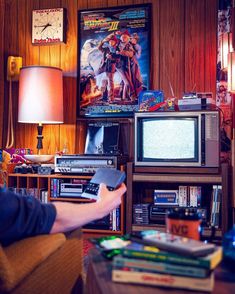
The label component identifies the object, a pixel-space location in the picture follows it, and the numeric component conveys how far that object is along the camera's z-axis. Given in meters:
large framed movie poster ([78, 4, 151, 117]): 3.62
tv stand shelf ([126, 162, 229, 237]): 2.95
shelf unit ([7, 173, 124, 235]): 3.28
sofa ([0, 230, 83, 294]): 1.11
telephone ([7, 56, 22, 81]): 3.87
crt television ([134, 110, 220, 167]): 2.98
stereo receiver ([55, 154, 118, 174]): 3.30
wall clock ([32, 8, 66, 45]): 3.81
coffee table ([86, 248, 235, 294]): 1.02
